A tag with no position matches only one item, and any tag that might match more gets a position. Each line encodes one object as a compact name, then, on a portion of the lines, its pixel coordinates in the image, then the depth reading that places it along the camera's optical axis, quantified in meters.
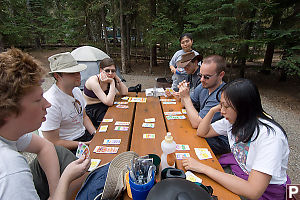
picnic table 1.44
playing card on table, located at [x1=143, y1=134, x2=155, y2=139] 1.81
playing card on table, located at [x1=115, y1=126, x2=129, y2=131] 1.99
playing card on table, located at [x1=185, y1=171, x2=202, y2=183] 1.26
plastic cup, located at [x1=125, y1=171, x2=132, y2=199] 1.10
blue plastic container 0.92
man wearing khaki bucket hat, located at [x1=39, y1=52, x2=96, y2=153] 1.85
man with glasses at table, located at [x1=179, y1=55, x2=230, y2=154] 2.04
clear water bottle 1.23
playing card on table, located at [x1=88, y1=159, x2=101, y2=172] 1.39
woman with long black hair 1.19
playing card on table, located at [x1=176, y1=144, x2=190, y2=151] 1.64
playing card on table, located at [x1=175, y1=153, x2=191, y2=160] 1.51
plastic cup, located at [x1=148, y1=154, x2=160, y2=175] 1.24
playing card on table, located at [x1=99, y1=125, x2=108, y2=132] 1.96
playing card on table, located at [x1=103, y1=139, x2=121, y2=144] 1.74
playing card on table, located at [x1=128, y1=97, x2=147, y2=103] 2.91
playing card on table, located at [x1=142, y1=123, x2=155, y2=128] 2.05
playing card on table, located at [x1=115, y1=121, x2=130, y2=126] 2.11
